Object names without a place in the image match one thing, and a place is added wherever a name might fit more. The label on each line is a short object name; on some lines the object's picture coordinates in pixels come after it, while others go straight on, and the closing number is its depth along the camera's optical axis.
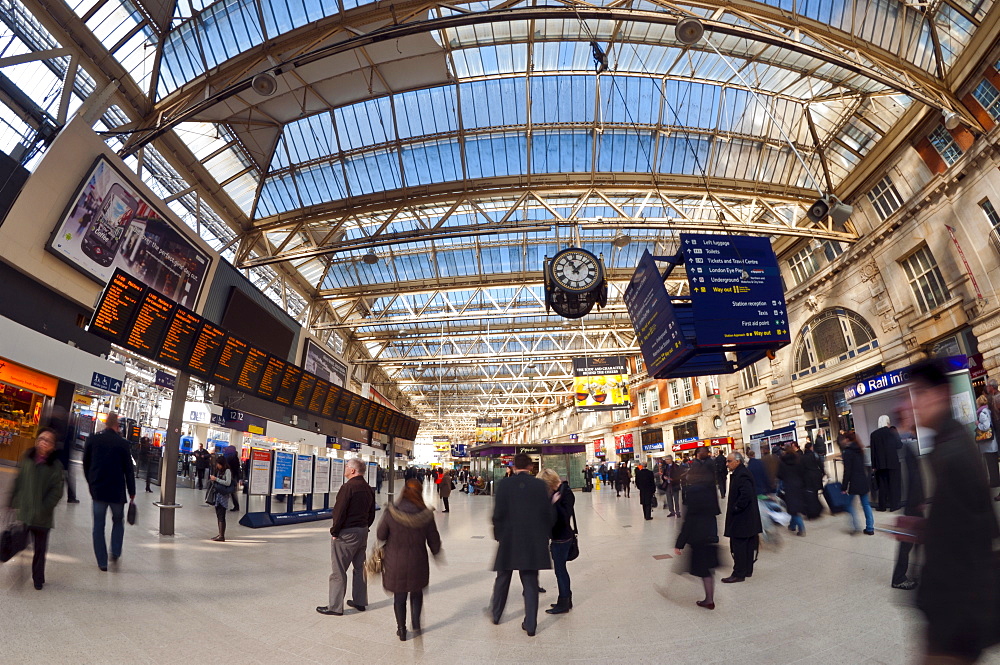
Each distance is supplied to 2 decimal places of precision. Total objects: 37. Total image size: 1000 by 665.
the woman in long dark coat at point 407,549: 4.47
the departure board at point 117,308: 7.57
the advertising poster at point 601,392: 29.70
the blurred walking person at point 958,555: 2.04
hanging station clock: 13.11
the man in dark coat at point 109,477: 6.09
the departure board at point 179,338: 9.03
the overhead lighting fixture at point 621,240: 17.19
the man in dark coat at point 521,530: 4.84
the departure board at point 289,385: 14.15
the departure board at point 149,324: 8.22
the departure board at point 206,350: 9.87
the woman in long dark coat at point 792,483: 9.04
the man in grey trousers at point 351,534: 5.29
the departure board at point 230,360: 10.83
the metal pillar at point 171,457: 9.31
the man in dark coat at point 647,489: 14.01
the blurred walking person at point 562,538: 5.42
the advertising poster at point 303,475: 13.49
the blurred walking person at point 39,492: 5.03
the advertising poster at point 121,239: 9.34
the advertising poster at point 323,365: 20.90
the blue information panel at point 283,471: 12.60
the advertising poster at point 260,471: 11.95
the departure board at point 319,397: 16.75
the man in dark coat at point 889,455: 8.96
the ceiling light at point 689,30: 9.97
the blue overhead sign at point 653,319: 12.02
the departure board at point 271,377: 12.98
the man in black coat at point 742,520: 6.05
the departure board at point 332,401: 17.89
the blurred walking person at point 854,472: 8.84
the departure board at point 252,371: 11.86
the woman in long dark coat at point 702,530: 5.09
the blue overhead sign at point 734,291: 11.47
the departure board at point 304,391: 15.38
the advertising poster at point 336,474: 15.53
